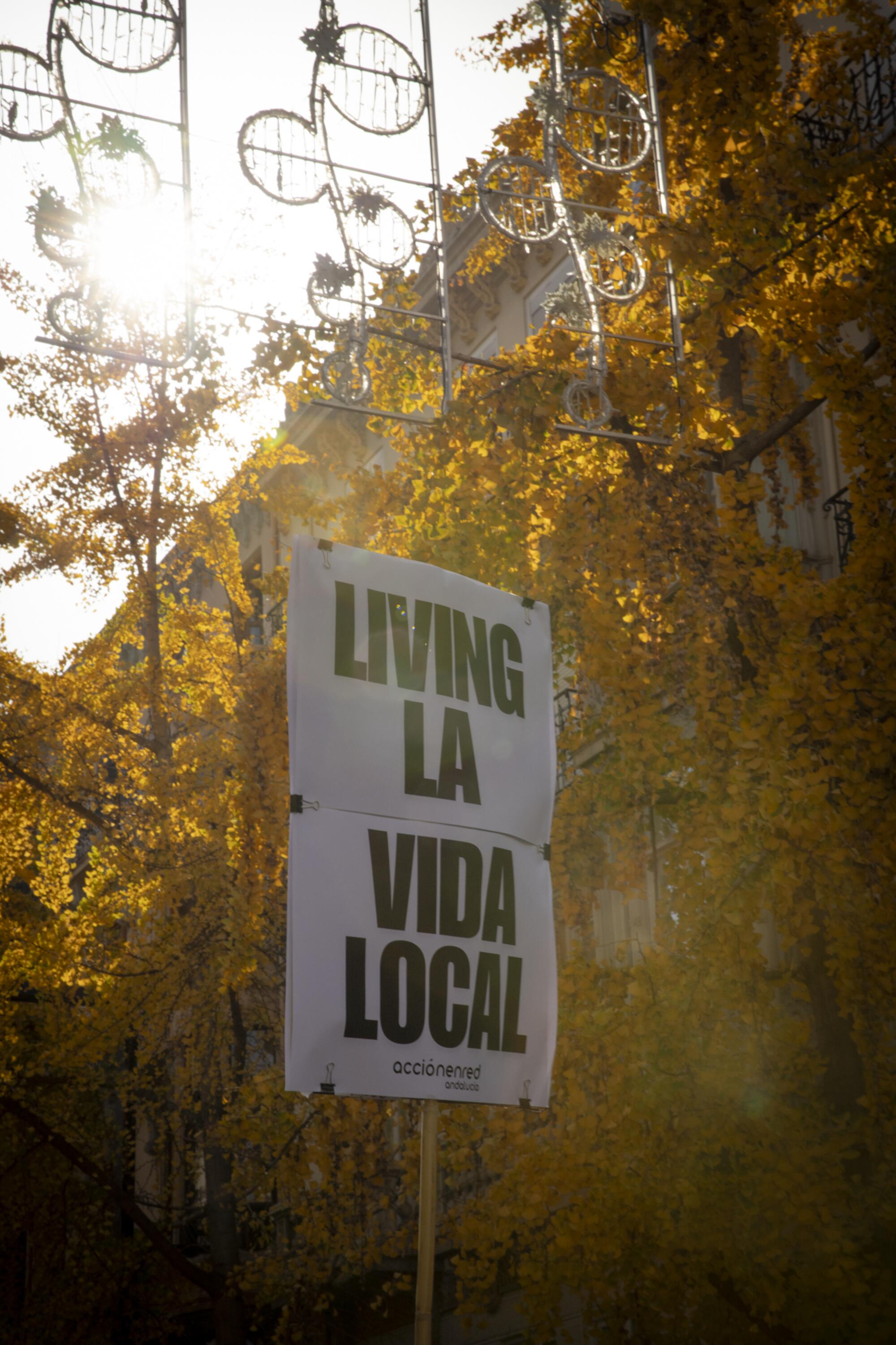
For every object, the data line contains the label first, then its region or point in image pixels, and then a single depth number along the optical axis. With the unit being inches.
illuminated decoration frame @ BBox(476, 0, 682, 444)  337.4
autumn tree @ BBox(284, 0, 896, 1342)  300.5
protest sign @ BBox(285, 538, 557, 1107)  155.1
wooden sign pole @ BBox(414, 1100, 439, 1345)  161.9
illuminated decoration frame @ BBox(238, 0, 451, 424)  317.7
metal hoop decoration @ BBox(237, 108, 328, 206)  312.7
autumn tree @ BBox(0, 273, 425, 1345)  502.6
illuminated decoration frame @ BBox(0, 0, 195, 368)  296.2
